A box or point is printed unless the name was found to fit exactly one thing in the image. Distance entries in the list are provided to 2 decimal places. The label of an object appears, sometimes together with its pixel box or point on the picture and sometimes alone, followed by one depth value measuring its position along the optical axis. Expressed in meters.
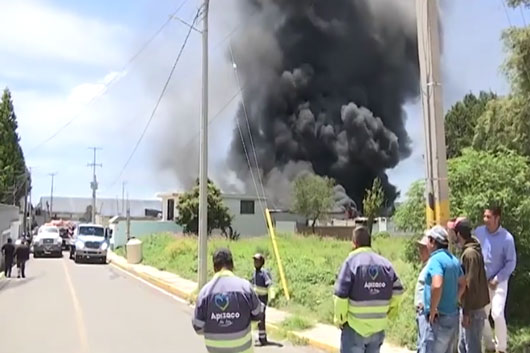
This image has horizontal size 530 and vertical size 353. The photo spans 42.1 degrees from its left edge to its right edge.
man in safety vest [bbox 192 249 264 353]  5.46
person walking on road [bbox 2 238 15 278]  27.25
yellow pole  16.61
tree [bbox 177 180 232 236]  59.41
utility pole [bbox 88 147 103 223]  88.62
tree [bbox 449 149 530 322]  10.62
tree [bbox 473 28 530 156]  16.88
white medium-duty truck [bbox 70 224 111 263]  42.94
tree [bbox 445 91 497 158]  57.06
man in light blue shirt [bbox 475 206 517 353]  7.97
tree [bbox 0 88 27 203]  72.75
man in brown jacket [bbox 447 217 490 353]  7.02
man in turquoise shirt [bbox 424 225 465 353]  6.24
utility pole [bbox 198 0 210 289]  19.50
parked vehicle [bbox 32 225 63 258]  49.50
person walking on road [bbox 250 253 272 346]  11.01
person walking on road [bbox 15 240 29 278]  27.70
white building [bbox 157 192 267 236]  68.12
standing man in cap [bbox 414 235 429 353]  6.40
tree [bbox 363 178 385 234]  51.40
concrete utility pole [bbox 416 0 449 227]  8.55
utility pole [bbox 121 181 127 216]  120.93
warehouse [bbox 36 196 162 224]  120.55
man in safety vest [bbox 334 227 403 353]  6.00
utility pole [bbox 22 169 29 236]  77.31
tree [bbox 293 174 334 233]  69.06
